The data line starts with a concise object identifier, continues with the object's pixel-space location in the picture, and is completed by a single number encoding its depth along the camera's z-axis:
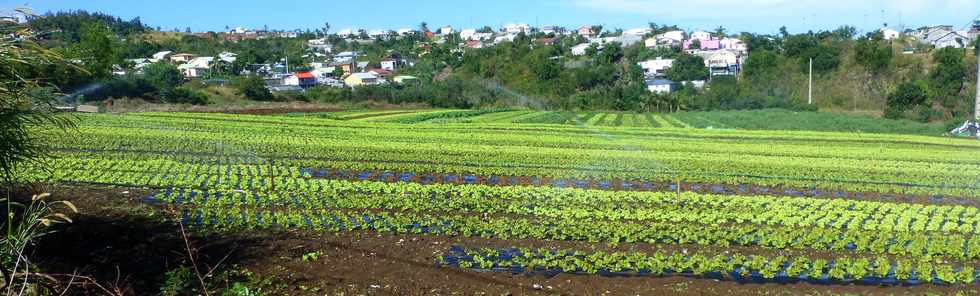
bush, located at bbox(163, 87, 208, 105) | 50.09
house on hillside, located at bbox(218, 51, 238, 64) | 100.04
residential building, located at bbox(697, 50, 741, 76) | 93.81
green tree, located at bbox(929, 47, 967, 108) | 61.56
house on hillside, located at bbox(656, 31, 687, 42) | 152.98
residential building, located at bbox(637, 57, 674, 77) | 95.24
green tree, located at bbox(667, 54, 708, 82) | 85.94
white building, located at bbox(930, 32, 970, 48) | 104.22
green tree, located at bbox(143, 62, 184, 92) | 53.22
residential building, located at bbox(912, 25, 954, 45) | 113.32
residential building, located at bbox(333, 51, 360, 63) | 124.51
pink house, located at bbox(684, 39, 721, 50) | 124.47
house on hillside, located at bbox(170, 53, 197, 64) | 100.97
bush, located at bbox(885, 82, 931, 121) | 58.09
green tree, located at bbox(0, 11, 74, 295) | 8.19
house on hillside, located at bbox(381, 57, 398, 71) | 113.38
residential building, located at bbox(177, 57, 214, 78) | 85.06
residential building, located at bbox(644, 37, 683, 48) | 130.16
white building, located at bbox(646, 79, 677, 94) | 77.44
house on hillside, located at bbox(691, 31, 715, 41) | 148.62
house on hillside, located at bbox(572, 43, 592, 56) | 121.64
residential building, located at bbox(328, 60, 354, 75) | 109.91
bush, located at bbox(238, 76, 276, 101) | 57.50
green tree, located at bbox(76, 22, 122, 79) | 50.62
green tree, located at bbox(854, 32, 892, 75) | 71.75
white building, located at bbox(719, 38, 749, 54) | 122.66
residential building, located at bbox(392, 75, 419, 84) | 83.51
